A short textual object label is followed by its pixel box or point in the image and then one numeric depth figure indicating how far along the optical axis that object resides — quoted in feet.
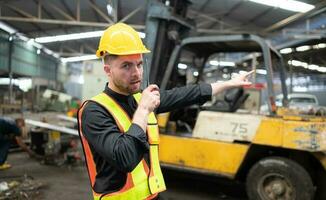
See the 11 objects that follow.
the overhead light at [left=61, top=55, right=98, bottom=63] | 65.47
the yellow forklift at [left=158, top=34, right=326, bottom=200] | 14.47
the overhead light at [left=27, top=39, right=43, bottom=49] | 52.00
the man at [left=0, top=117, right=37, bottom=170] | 22.11
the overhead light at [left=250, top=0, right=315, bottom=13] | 19.41
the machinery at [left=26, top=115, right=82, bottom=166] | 24.41
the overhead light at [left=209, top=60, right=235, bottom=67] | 21.69
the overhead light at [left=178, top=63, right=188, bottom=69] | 17.91
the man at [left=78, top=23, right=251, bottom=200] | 5.05
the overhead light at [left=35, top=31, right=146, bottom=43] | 43.49
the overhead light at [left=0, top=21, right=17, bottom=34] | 28.68
